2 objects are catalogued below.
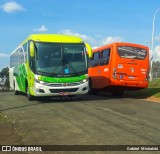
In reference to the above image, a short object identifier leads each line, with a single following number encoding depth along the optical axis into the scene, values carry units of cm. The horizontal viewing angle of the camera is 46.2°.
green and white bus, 878
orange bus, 1062
